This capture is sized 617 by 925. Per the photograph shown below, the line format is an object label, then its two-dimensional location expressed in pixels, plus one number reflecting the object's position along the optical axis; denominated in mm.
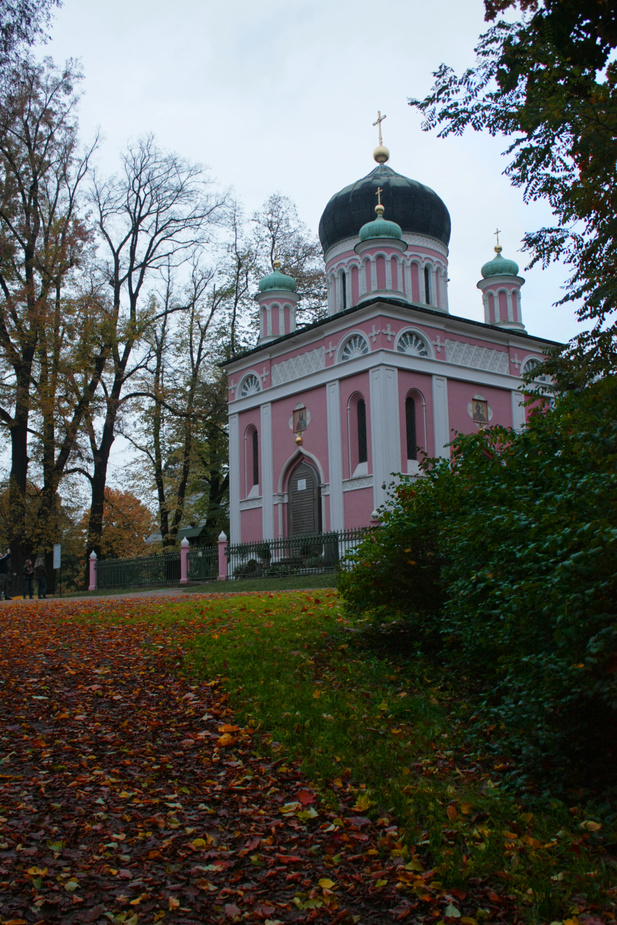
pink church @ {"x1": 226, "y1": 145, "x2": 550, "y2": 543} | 24047
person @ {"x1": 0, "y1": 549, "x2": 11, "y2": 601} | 24675
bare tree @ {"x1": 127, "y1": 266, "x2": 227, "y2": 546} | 32156
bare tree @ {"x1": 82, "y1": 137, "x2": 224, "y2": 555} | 29016
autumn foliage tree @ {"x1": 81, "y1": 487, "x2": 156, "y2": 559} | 32188
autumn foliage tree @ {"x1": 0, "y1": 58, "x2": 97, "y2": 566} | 25125
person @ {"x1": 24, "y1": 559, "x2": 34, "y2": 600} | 24703
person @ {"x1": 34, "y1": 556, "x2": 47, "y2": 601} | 24883
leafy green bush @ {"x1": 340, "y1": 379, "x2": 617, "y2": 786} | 4223
